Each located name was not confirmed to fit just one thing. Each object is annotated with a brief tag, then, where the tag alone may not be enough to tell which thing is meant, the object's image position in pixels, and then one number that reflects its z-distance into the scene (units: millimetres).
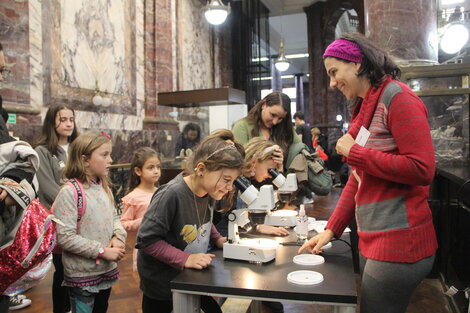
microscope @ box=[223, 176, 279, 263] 1999
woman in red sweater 1600
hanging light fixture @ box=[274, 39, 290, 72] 15888
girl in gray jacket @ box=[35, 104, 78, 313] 3689
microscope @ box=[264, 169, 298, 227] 2857
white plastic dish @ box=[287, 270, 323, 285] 1709
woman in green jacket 3666
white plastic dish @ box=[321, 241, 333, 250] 2248
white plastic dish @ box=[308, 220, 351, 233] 2689
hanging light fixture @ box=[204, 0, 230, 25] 9812
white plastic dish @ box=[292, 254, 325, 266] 1978
